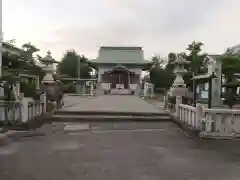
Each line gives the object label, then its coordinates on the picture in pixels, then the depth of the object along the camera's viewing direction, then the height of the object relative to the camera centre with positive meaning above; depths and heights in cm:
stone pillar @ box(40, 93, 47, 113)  745 -58
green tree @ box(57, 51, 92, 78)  2733 +309
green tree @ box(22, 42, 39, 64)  808 +197
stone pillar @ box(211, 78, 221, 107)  980 -18
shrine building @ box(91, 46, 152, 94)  2379 +256
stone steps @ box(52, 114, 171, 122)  711 -125
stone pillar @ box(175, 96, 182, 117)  710 -62
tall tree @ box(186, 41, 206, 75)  1609 +323
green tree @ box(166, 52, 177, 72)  2407 +404
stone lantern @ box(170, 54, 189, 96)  850 +35
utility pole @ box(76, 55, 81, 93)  2081 +148
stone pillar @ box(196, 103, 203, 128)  530 -78
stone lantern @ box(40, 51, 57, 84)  841 +83
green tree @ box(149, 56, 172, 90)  2401 +136
